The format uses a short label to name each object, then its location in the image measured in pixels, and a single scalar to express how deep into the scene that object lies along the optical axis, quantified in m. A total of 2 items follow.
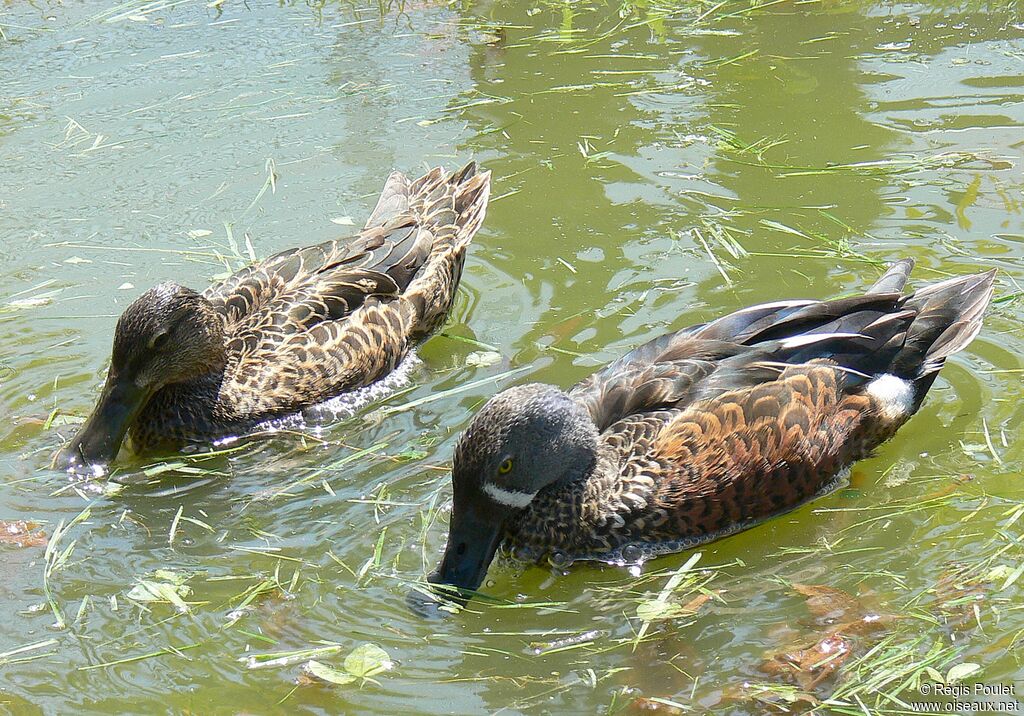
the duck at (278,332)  6.52
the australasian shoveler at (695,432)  5.34
